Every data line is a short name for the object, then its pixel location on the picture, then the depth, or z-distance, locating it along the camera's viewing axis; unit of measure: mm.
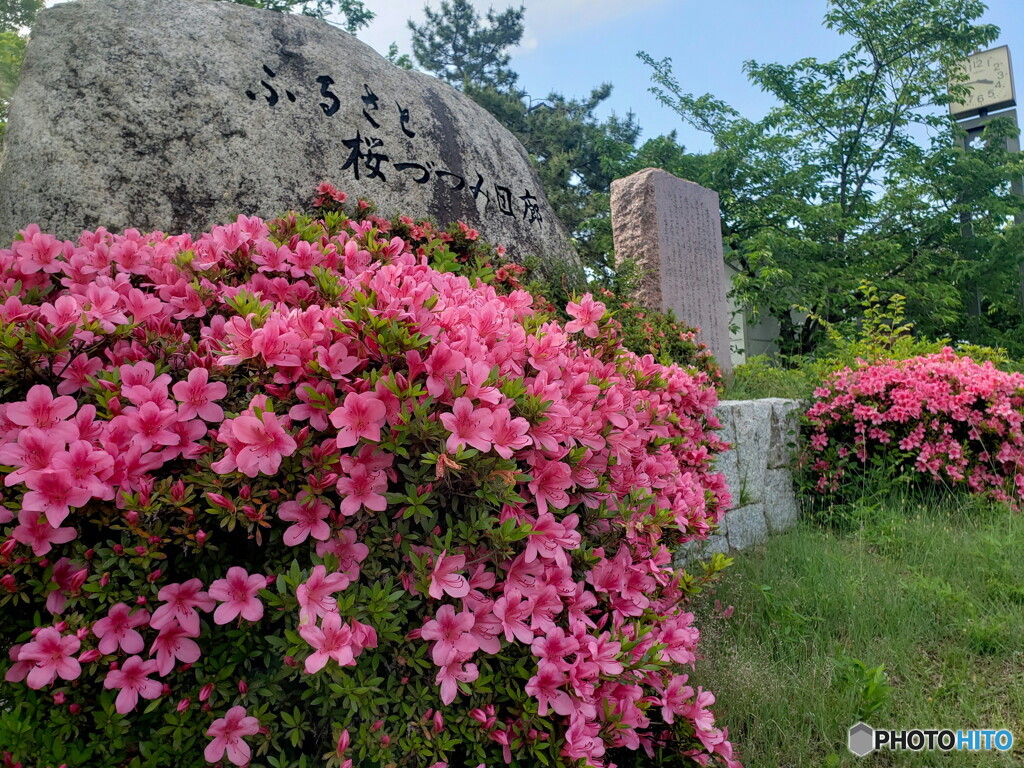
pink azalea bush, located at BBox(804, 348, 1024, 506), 4750
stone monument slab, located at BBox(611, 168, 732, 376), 6117
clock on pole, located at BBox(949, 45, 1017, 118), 12531
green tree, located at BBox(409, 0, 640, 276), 16625
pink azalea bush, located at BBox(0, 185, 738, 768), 1290
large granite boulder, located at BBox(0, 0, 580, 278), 3137
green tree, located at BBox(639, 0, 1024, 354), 11547
